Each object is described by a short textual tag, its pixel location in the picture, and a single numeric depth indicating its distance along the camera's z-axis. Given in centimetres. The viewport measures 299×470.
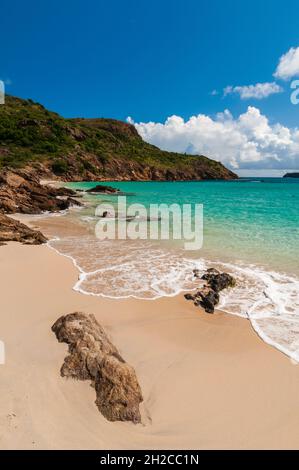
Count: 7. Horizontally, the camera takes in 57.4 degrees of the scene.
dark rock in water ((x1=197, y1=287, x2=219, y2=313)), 717
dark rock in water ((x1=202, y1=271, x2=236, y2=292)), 826
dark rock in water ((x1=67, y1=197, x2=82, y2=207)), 3045
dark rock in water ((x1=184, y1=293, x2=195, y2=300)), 770
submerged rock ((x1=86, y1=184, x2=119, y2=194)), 5101
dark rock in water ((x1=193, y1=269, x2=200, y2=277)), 954
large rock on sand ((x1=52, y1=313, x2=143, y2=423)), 388
